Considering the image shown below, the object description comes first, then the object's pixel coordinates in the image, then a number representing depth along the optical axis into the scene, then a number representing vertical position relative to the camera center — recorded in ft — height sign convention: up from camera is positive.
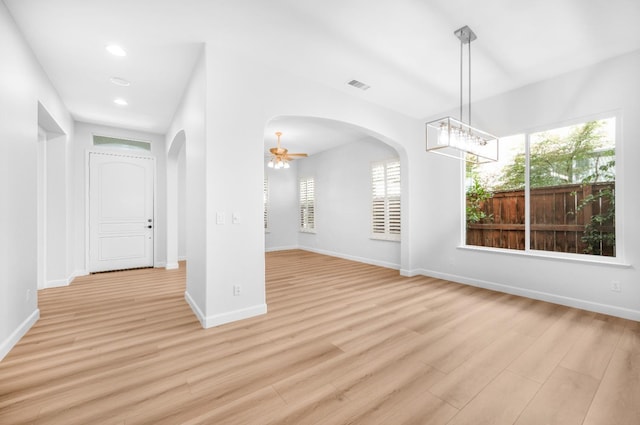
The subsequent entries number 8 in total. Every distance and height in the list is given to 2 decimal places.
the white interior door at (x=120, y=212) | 17.67 +0.03
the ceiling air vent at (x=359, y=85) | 12.29 +5.80
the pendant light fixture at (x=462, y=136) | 8.20 +2.44
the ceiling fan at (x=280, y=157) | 19.07 +4.00
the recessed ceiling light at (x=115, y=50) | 9.50 +5.72
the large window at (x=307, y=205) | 27.27 +0.73
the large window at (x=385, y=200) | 19.15 +0.90
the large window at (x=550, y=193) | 11.09 +0.87
